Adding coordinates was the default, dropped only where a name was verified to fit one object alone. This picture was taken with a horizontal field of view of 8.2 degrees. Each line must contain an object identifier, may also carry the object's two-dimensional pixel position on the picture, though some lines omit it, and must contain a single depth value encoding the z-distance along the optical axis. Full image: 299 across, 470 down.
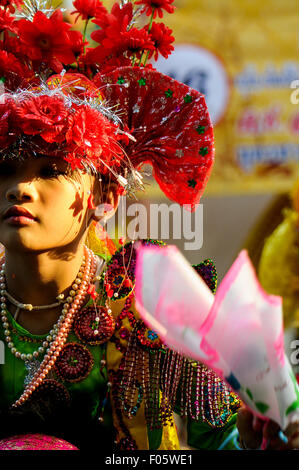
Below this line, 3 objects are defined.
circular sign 5.69
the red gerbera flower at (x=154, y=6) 2.57
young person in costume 2.49
